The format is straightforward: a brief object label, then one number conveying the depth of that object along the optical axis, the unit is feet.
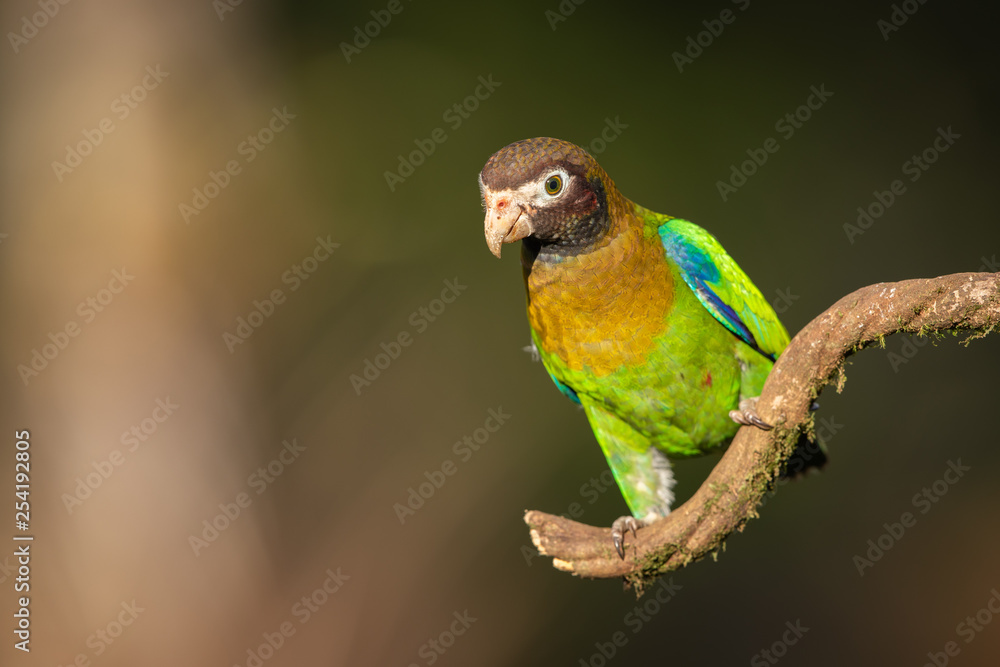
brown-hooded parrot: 18.81
